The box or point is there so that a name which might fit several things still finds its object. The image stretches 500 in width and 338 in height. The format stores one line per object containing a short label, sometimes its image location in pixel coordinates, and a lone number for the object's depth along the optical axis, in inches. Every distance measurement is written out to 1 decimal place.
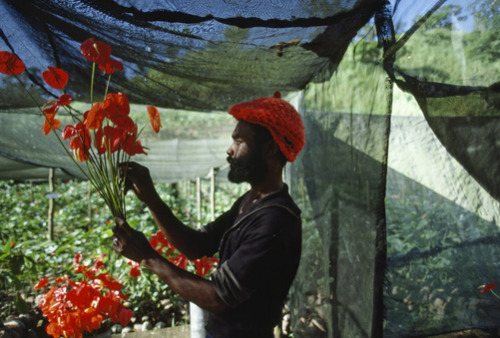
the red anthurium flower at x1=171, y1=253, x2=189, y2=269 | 88.9
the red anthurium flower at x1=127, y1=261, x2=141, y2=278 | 98.9
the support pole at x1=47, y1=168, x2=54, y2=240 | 199.9
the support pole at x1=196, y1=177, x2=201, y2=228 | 237.8
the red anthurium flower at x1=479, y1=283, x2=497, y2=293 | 45.2
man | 44.7
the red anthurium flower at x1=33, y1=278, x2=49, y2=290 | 80.6
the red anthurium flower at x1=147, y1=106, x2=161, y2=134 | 52.5
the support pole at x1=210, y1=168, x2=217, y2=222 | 210.3
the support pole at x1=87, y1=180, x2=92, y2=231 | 250.3
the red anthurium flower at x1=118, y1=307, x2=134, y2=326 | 66.8
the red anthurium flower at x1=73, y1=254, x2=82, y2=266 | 97.6
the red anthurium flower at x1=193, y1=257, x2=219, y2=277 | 91.1
